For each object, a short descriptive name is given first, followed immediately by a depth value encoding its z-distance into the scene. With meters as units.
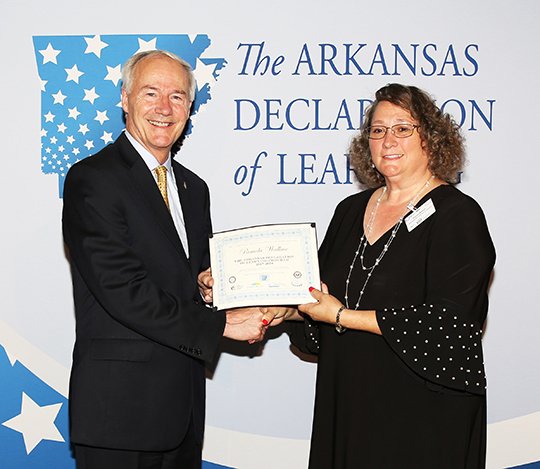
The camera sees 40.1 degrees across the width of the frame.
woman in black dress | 2.47
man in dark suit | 2.47
